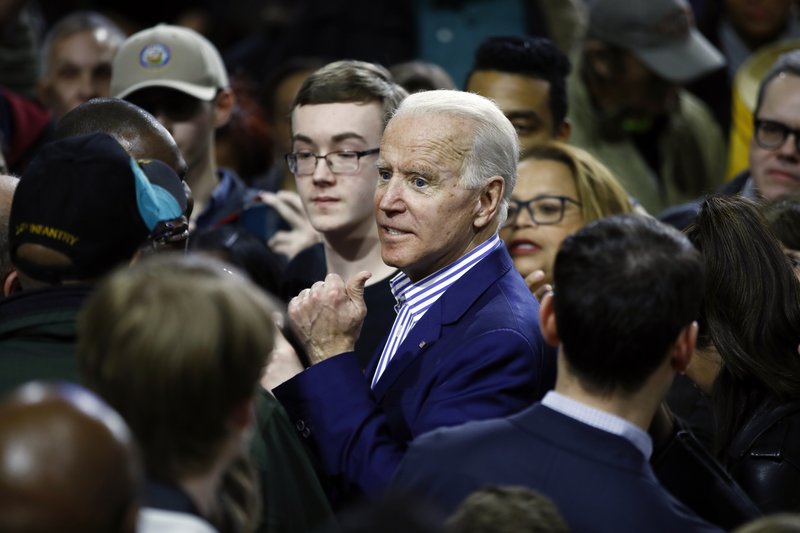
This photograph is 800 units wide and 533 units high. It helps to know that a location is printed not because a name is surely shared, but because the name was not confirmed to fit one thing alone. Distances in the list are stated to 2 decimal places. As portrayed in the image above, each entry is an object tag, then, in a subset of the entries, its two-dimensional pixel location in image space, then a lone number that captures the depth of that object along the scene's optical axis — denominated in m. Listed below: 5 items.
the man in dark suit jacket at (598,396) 4.76
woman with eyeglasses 8.80
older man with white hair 5.93
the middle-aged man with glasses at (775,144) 9.47
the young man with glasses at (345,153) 8.10
